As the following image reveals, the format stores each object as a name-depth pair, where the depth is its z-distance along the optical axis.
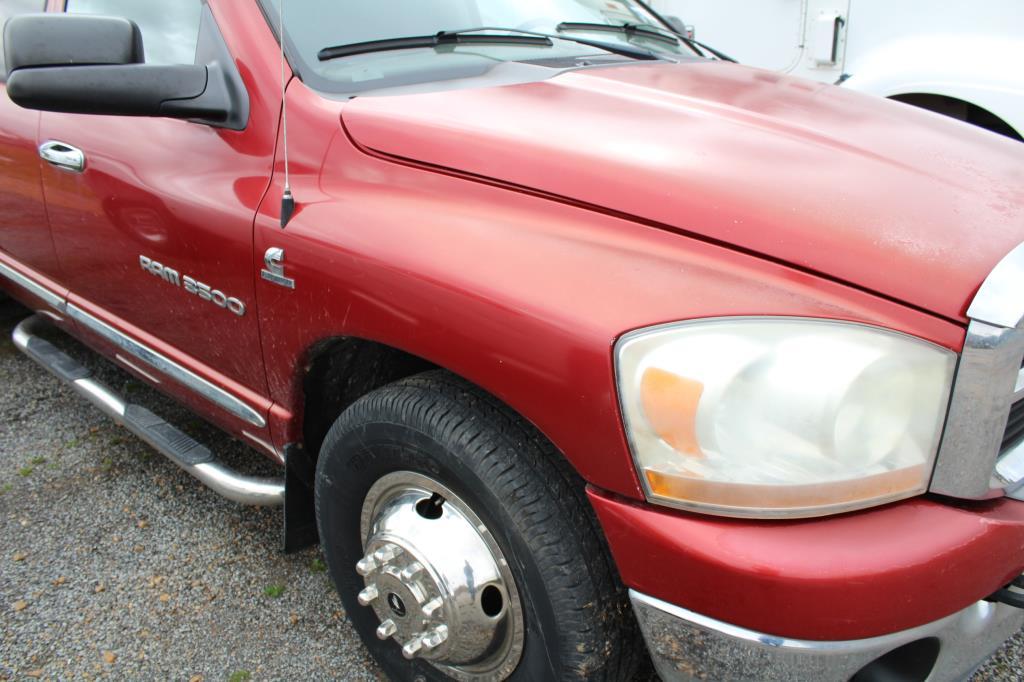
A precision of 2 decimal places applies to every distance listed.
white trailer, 3.63
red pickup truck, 1.23
